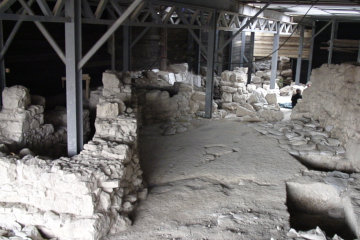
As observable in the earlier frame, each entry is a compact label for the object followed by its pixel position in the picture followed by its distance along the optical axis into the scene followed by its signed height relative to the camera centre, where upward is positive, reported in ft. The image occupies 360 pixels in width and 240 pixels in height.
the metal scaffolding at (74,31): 18.80 +0.79
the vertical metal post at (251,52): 59.77 +0.21
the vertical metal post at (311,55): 67.46 +0.08
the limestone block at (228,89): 50.16 -4.48
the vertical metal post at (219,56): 58.23 -0.54
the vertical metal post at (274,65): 58.64 -1.56
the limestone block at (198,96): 38.96 -4.21
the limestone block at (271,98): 51.72 -5.52
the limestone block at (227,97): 49.55 -5.36
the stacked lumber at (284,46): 70.49 +1.42
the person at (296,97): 45.75 -4.68
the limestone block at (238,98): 49.85 -5.45
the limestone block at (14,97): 21.97 -2.78
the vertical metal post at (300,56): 65.26 -0.14
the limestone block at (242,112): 42.50 -6.09
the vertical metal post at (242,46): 59.90 +1.05
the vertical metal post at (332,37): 58.29 +2.76
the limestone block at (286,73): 73.10 -3.25
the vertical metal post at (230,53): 60.93 -0.05
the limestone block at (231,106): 46.57 -6.11
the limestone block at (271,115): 42.32 -6.27
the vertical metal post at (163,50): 50.11 +0.04
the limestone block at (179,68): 50.62 -2.12
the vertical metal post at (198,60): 56.00 -1.22
